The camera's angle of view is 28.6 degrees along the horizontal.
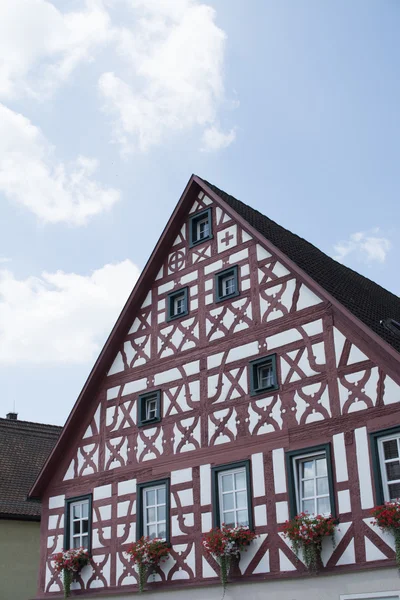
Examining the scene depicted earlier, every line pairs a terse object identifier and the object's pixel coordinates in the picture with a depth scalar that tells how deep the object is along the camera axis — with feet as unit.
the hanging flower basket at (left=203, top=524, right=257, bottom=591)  49.57
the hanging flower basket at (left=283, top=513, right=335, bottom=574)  45.32
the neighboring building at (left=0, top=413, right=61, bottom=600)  76.23
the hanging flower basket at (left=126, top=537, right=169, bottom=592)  54.24
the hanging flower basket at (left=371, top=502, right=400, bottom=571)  41.96
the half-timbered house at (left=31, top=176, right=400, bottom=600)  46.09
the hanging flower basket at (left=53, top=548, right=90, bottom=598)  59.93
